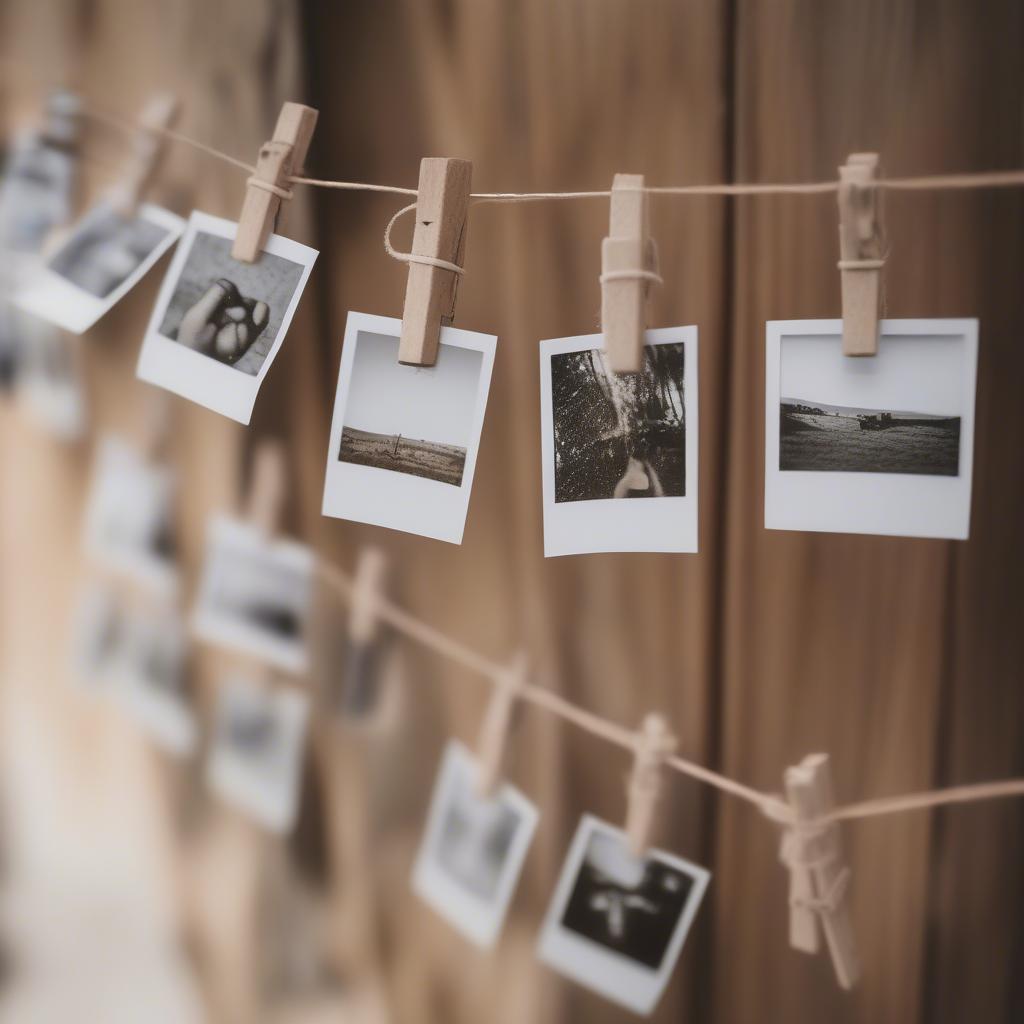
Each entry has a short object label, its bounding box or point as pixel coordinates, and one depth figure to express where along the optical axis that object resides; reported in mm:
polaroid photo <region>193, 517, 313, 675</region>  948
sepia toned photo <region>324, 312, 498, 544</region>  610
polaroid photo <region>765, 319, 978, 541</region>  543
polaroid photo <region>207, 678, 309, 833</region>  1001
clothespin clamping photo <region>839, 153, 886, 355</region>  506
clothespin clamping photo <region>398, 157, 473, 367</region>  561
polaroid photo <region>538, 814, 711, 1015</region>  767
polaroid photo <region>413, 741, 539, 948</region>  822
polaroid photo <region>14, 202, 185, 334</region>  672
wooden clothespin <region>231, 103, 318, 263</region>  603
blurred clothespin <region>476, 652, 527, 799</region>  752
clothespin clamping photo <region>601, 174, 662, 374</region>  532
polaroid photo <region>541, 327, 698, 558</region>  594
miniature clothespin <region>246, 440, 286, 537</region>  888
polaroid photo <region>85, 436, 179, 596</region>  994
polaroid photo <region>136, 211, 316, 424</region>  616
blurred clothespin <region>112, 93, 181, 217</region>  712
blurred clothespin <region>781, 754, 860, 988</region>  605
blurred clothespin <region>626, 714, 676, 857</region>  680
